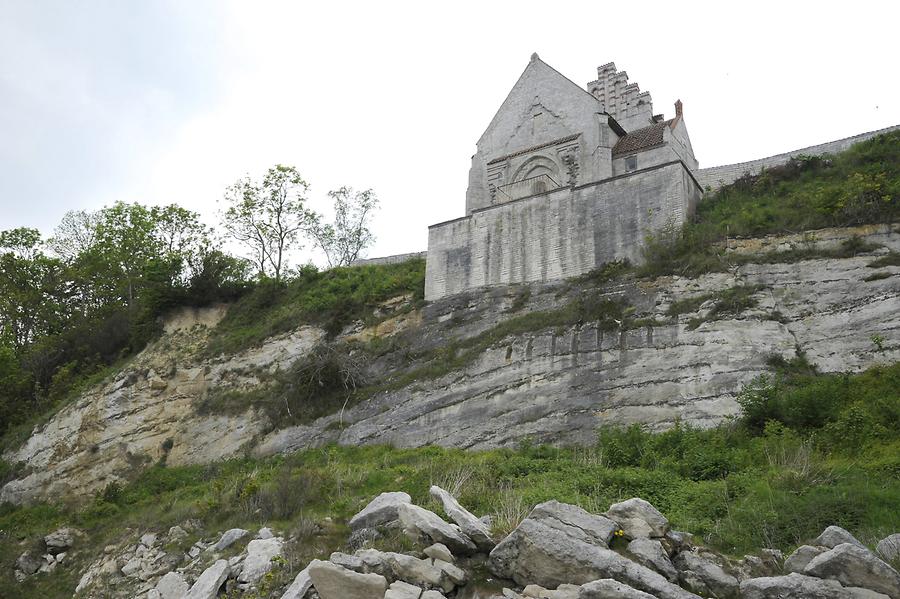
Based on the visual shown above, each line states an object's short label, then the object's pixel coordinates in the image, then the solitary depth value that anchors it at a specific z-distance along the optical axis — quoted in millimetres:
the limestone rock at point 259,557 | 10875
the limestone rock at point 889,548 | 7969
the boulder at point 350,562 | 8758
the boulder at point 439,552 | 8797
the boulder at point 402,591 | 8086
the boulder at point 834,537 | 8133
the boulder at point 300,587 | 8992
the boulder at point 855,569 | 7316
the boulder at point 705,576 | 7867
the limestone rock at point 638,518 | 8781
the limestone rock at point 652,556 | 8133
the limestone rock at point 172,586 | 12648
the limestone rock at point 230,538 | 12969
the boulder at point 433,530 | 9016
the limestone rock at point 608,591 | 7305
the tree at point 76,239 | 34500
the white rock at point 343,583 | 8250
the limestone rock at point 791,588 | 7301
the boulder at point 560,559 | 7793
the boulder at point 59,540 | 18234
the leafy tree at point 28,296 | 30469
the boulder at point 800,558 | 7934
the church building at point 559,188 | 20141
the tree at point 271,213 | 32844
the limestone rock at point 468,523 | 9094
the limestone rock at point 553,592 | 7742
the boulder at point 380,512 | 10516
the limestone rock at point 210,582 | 10973
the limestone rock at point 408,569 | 8461
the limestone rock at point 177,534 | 15083
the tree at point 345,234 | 40375
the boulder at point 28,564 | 17531
